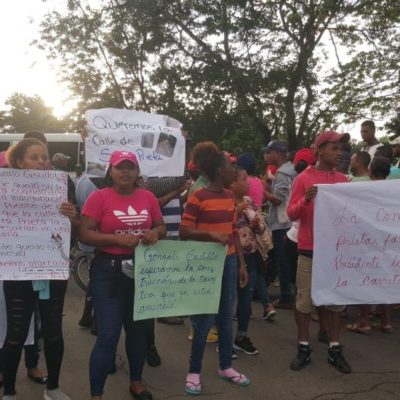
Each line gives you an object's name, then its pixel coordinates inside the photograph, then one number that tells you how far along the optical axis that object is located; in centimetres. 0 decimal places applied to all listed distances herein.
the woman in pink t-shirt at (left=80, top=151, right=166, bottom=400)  320
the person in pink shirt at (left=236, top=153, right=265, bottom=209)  505
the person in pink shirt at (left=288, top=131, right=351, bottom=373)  427
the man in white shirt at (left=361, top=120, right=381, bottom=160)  744
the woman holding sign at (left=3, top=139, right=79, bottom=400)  329
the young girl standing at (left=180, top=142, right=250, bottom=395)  373
